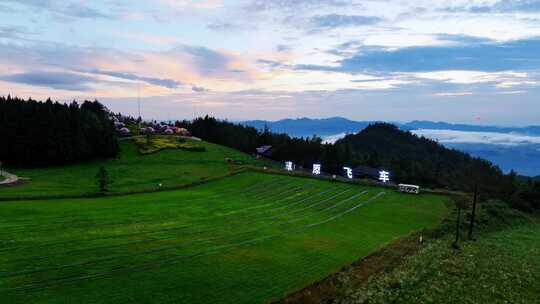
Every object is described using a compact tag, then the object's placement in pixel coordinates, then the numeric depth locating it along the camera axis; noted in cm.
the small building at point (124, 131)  10194
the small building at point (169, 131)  11629
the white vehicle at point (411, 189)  5821
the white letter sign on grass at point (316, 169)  7030
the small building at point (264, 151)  11062
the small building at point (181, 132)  11772
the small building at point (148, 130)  10895
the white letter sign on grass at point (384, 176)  6431
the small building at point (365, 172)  8625
